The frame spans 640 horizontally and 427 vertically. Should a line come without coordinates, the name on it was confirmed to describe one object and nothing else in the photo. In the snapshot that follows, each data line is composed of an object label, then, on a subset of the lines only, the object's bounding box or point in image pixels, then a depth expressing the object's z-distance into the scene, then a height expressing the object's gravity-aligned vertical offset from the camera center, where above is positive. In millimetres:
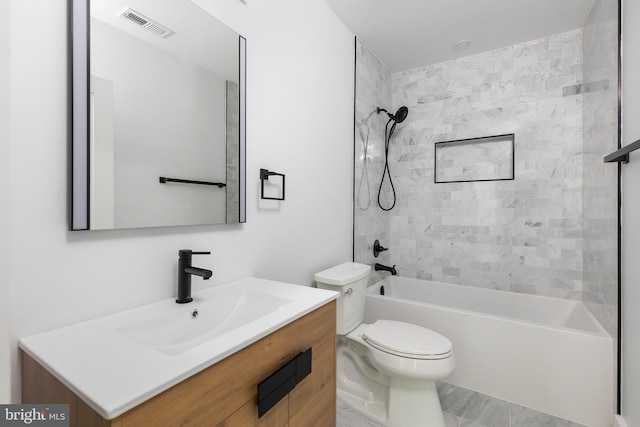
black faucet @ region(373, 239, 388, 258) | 2605 -317
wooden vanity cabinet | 587 -427
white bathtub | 1606 -815
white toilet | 1531 -802
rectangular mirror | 885 +334
